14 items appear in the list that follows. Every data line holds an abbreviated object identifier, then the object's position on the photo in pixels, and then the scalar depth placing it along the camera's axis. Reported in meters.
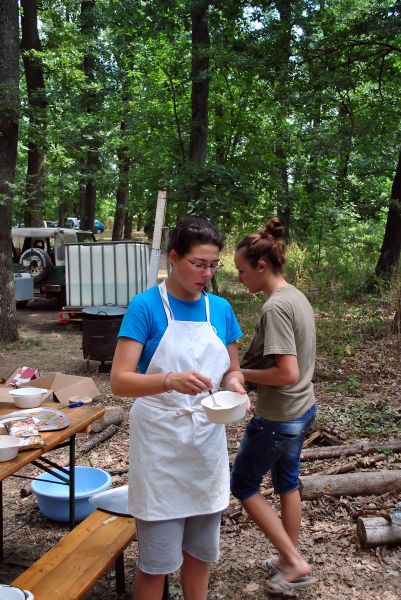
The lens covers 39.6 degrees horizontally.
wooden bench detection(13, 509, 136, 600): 2.36
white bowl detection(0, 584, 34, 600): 2.00
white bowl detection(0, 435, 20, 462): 2.34
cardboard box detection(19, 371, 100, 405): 5.63
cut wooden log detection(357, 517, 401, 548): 3.25
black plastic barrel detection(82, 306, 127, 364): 7.63
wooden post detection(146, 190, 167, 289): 7.37
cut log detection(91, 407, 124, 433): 5.42
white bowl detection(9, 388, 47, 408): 3.14
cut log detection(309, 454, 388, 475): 4.10
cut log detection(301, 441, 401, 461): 4.42
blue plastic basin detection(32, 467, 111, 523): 3.64
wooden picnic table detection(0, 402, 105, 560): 2.35
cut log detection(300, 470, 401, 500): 3.78
